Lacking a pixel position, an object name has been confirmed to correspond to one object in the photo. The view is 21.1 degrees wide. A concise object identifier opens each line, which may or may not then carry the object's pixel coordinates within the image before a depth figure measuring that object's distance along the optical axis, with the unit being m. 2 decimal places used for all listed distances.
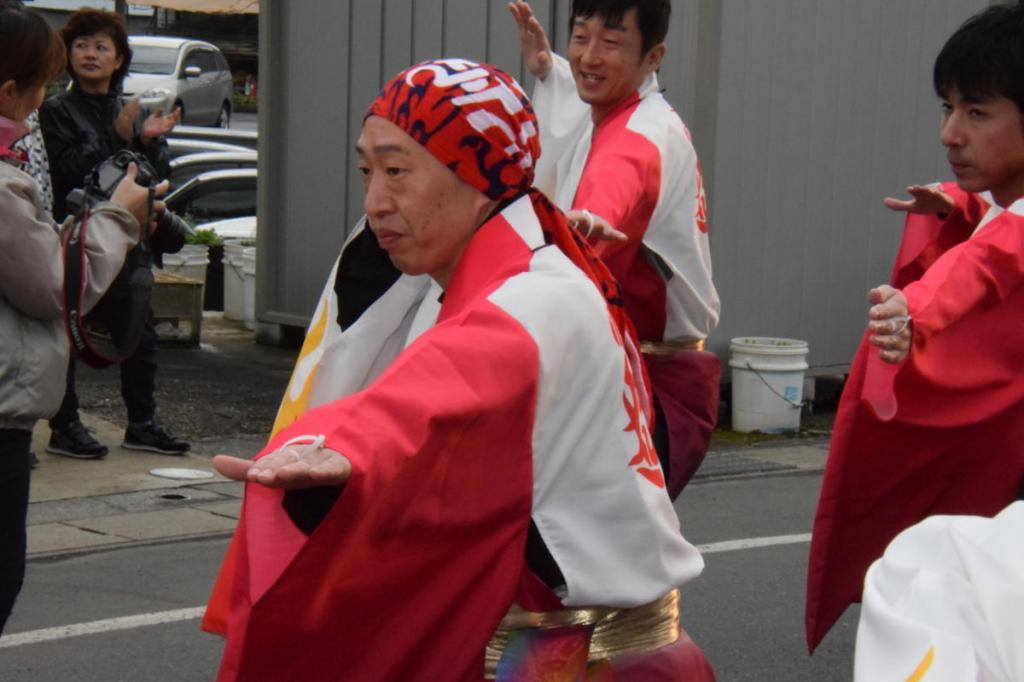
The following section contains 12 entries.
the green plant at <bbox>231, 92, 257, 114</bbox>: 51.72
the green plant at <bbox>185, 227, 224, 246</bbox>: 19.66
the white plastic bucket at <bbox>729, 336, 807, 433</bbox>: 14.38
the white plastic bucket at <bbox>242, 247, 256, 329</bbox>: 19.02
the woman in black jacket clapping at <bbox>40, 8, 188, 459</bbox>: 11.19
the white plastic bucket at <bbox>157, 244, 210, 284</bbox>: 18.80
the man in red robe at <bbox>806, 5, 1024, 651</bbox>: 5.53
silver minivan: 42.56
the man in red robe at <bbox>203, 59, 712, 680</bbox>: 3.45
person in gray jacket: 5.51
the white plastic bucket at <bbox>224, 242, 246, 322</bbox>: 19.38
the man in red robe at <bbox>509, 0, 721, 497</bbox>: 6.89
